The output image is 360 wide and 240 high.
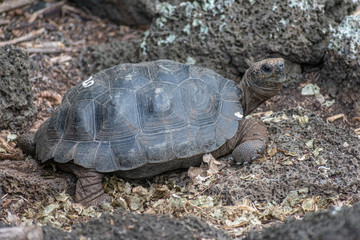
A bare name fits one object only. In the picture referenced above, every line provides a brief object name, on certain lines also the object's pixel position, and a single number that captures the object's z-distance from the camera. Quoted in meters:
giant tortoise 8.75
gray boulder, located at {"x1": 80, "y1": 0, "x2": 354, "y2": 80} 11.94
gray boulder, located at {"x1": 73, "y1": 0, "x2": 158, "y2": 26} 16.14
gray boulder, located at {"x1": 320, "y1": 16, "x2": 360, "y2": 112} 11.10
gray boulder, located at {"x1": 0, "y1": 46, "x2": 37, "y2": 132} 10.48
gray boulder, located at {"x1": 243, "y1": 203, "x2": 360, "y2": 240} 5.25
